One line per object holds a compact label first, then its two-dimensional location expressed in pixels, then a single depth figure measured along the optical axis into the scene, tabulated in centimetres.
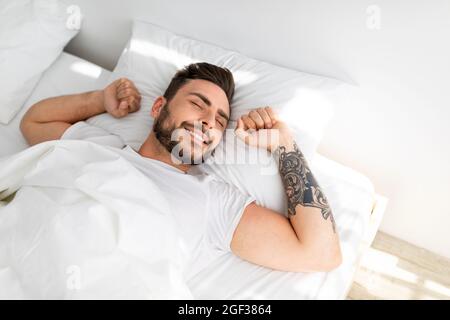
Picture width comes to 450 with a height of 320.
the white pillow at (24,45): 167
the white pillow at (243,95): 129
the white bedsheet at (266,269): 111
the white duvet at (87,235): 91
